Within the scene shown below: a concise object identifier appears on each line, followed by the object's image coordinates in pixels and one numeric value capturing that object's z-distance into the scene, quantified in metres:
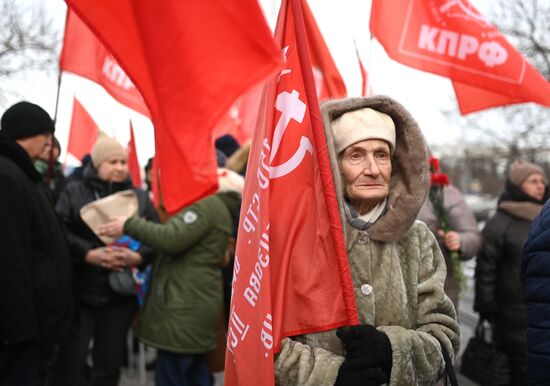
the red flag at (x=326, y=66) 4.44
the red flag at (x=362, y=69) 4.73
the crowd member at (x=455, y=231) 4.59
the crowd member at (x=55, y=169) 4.81
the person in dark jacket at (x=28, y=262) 3.20
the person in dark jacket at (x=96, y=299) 4.44
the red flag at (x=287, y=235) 2.15
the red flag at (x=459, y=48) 3.53
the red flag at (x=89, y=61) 4.52
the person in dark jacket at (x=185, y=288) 4.08
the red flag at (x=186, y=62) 1.81
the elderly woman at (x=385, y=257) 2.13
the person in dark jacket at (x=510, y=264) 4.78
